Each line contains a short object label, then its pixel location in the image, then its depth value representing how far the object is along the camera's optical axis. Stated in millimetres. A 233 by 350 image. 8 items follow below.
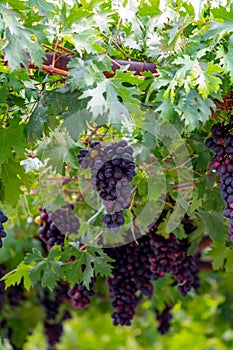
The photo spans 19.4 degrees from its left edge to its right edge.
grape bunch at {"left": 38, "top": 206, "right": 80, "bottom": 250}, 2803
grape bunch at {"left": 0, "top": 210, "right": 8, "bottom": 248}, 2245
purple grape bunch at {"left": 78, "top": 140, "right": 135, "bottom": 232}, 2186
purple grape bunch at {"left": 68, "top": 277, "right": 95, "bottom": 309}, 2838
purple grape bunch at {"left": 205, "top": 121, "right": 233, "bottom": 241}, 2072
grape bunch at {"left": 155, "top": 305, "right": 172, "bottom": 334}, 4324
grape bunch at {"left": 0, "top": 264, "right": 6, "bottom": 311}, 2781
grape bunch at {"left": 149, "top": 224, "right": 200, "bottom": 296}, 2906
